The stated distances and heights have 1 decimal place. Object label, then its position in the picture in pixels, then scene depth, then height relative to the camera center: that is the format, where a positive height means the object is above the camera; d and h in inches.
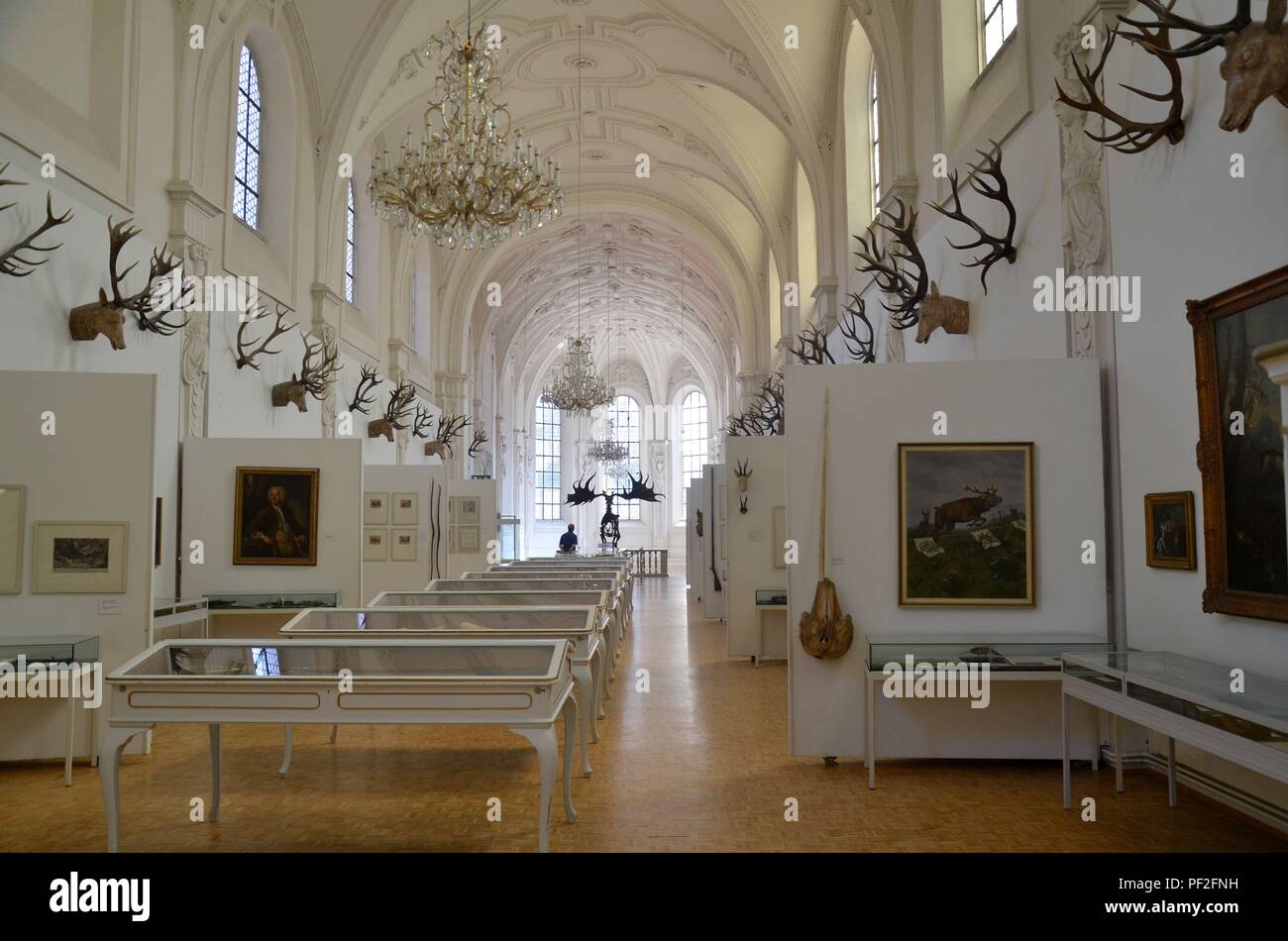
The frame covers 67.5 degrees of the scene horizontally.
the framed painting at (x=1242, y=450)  184.4 +16.2
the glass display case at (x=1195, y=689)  154.9 -29.7
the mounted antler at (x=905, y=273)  359.6 +100.9
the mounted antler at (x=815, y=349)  559.8 +114.4
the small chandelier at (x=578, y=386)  1147.9 +172.8
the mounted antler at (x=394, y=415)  699.6 +85.5
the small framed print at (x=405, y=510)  549.3 +11.6
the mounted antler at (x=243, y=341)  468.1 +93.0
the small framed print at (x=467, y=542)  684.1 -8.2
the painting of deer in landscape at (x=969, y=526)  258.7 +1.0
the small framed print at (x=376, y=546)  546.3 -8.7
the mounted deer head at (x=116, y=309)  330.0 +79.0
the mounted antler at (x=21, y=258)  289.6 +84.2
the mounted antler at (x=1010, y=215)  304.8 +102.0
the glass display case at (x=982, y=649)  237.1 -29.9
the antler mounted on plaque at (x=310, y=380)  519.2 +84.1
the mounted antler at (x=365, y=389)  637.9 +95.3
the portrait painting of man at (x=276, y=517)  403.2 +5.6
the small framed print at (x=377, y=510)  547.8 +11.5
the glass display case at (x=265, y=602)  394.3 -29.5
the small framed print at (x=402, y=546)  546.3 -8.7
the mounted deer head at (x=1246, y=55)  162.4 +82.0
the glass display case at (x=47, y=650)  250.2 -31.1
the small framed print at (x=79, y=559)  269.1 -7.8
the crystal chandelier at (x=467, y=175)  366.3 +136.9
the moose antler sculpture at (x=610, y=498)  1170.6 +40.2
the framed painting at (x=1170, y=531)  217.2 -0.3
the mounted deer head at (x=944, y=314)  359.3 +80.6
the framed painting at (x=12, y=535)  267.0 -1.1
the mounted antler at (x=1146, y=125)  208.6 +92.8
